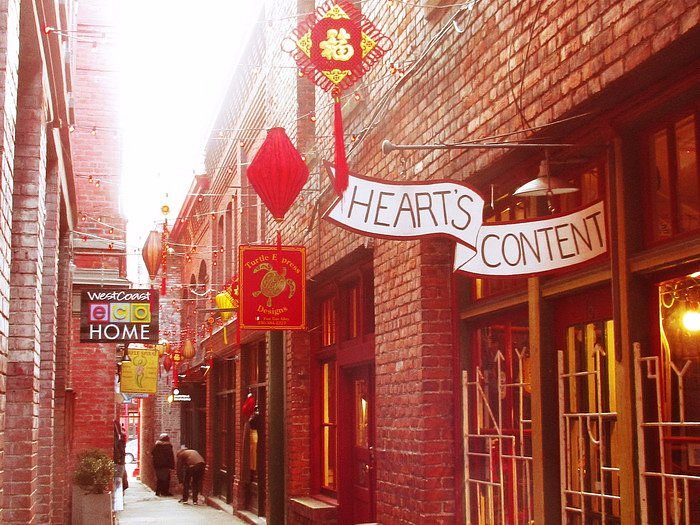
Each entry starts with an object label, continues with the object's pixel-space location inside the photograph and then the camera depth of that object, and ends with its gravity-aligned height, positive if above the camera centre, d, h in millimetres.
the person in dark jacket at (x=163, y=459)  25922 -1311
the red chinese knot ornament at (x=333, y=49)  6695 +2162
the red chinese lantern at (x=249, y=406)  16438 -55
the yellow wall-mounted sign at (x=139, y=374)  23594 +673
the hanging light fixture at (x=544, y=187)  5430 +1058
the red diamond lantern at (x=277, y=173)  7438 +1562
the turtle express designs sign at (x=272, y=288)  11422 +1208
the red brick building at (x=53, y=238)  6832 +1482
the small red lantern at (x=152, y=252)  14133 +1973
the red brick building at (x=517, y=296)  4980 +626
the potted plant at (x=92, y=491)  14734 -1184
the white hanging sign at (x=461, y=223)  5227 +848
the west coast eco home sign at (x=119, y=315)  14141 +1172
